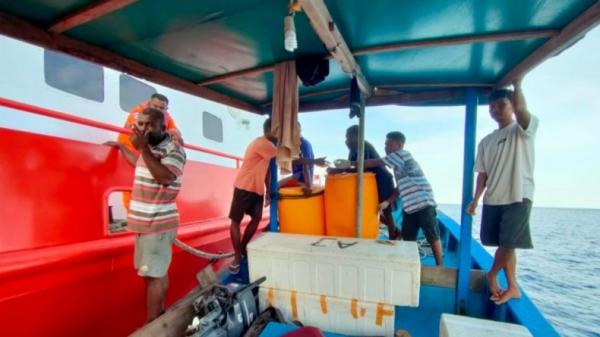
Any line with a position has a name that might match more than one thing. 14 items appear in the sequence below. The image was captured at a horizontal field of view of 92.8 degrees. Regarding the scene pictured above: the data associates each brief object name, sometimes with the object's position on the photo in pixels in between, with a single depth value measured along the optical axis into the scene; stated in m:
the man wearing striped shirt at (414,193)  3.07
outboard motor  1.72
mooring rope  2.99
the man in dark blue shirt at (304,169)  3.17
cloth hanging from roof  2.35
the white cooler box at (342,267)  1.89
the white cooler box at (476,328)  1.51
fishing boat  1.71
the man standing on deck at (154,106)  3.03
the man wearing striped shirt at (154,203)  2.13
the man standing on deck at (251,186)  3.09
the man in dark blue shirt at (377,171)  3.22
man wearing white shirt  2.12
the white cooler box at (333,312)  1.93
